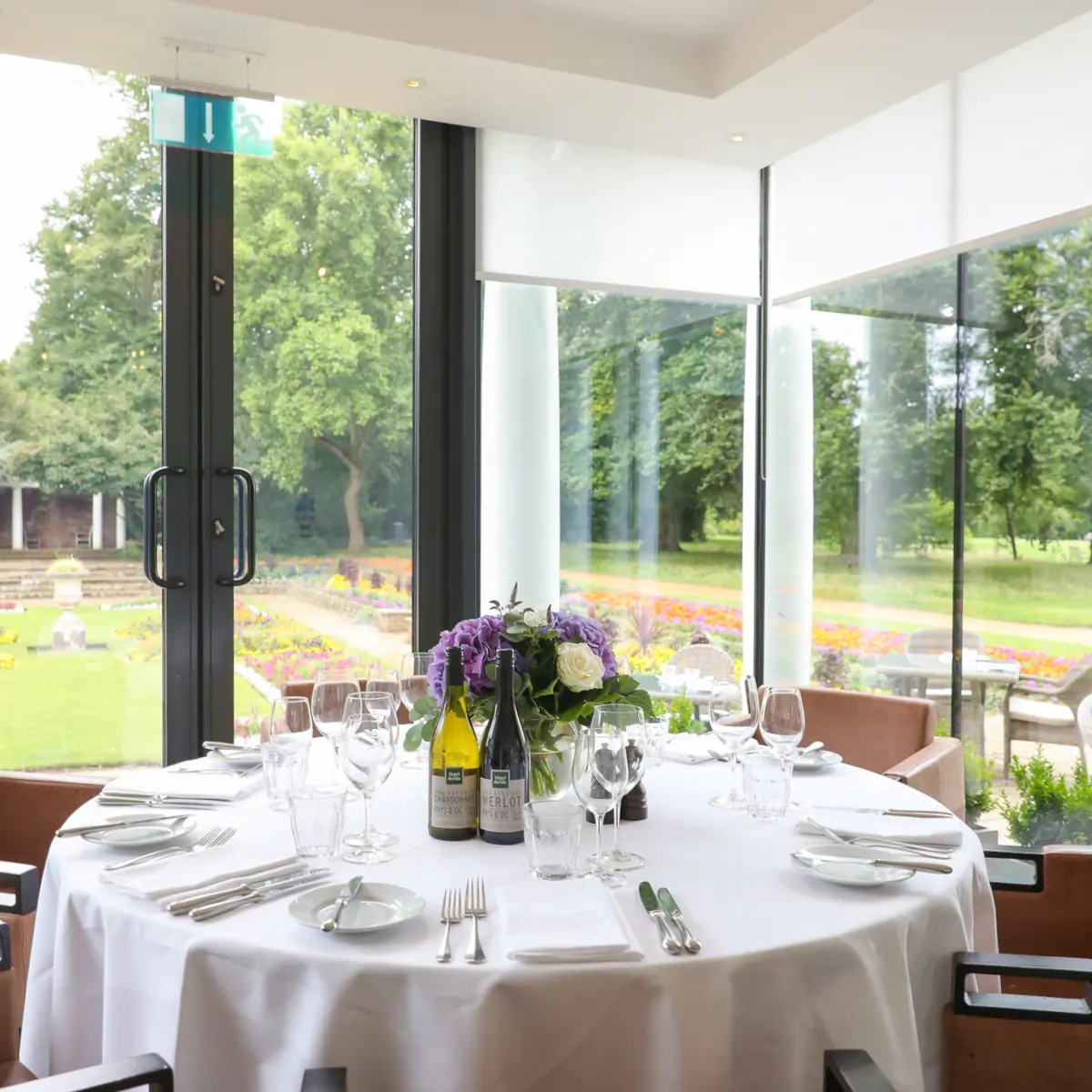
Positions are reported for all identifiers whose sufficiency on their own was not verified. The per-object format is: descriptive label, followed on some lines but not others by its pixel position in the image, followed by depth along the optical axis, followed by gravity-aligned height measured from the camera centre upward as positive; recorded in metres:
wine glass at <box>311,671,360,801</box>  2.17 -0.41
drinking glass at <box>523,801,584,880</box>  1.57 -0.49
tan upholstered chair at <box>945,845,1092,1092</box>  1.59 -0.82
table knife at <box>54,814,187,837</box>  1.88 -0.58
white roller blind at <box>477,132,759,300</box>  4.32 +1.29
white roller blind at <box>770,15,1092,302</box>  3.32 +1.28
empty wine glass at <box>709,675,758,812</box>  2.18 -0.45
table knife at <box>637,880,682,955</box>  1.40 -0.59
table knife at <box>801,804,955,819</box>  2.05 -0.60
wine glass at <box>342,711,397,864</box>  1.79 -0.44
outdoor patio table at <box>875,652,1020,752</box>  3.77 -0.61
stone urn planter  3.74 -0.25
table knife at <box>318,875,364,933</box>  1.42 -0.57
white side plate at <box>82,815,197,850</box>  1.81 -0.58
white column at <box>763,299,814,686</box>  4.73 +0.08
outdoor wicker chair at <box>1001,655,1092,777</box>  3.48 -0.68
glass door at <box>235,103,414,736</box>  4.02 +0.48
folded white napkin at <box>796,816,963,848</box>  1.88 -0.59
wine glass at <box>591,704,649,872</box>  1.72 -0.40
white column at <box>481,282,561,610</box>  4.37 +0.34
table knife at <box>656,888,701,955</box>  1.40 -0.59
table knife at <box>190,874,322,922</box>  1.50 -0.59
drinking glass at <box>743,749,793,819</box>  1.94 -0.52
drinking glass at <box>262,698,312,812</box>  1.76 -0.43
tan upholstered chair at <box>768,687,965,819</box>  2.88 -0.67
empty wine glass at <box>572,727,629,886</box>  1.66 -0.43
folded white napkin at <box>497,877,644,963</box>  1.36 -0.58
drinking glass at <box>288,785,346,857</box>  1.65 -0.50
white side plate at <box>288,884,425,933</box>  1.46 -0.58
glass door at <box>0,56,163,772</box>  3.69 +0.34
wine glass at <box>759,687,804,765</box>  2.11 -0.42
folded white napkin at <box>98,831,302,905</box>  1.59 -0.59
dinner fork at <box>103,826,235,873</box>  1.72 -0.59
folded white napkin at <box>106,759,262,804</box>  2.16 -0.59
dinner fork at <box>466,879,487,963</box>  1.37 -0.58
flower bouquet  1.89 -0.30
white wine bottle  1.88 -0.47
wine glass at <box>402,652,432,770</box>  2.36 -0.40
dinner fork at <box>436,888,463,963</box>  1.37 -0.58
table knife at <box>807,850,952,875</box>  1.70 -0.58
